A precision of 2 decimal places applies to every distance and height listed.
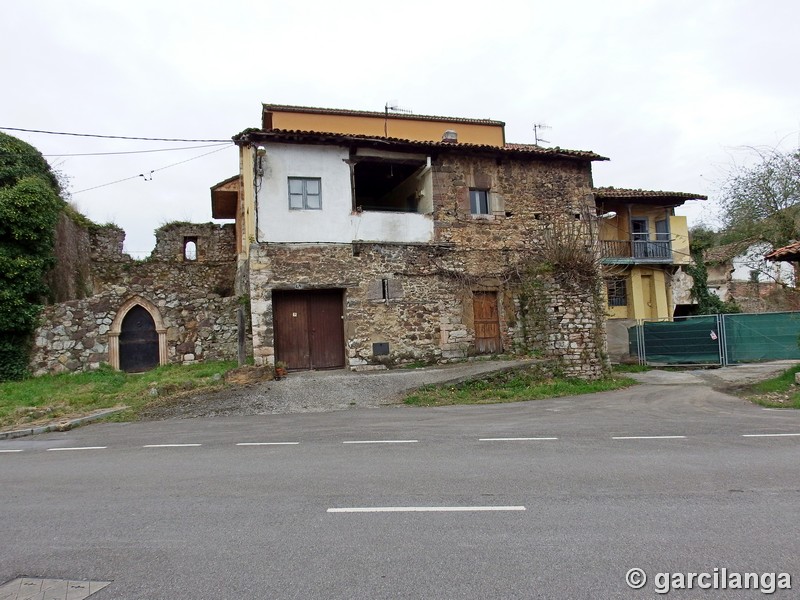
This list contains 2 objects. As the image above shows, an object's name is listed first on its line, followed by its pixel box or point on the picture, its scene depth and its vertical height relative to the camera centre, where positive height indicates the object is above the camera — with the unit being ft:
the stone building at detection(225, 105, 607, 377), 51.52 +7.56
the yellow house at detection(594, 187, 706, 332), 88.58 +10.68
